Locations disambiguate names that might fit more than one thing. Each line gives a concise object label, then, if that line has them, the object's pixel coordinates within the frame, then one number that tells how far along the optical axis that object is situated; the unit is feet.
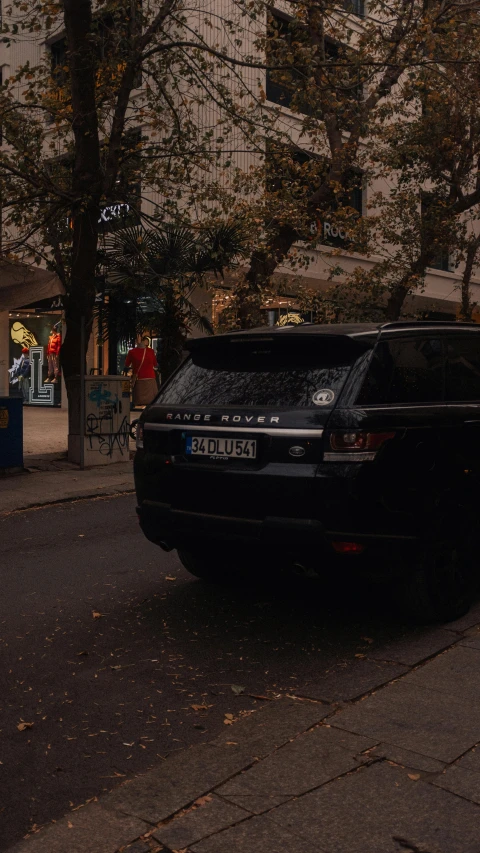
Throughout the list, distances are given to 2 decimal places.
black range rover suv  14.55
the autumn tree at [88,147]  38.27
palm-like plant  44.02
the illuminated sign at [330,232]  77.87
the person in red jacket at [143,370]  47.98
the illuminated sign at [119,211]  42.08
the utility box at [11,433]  37.37
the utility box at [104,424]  41.47
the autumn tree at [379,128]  44.45
